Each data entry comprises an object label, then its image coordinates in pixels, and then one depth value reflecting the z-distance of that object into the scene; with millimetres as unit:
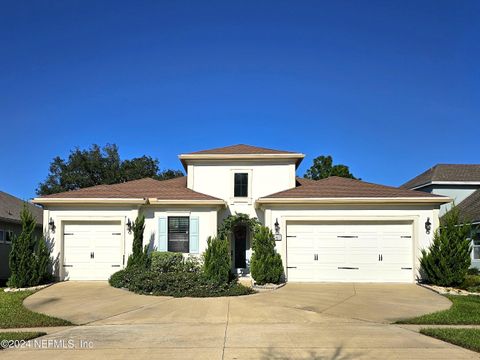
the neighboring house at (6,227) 19578
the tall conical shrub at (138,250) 15391
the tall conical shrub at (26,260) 14703
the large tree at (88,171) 39250
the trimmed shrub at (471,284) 14258
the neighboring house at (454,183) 26203
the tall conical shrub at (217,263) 13914
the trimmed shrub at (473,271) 19000
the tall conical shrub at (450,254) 14359
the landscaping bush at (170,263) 15508
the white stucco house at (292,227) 15867
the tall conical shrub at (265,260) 14641
